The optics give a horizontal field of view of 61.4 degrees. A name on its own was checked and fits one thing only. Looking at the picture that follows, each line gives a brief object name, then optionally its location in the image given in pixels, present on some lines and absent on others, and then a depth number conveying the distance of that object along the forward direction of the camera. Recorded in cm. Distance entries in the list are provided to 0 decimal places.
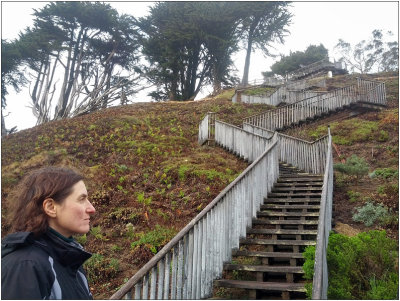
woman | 162
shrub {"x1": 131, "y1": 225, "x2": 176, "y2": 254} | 806
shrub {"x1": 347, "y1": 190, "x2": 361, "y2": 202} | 980
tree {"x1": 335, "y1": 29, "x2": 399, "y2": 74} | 5938
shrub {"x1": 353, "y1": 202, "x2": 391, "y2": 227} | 821
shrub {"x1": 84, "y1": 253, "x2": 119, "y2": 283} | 716
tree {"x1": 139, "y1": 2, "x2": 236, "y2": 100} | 3359
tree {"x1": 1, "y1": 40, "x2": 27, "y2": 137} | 2675
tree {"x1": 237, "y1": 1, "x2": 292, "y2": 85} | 3588
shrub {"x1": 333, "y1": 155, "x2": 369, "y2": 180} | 1131
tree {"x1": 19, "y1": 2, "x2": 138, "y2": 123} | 2878
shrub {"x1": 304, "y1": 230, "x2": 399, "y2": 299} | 461
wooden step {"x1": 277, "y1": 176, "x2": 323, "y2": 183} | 986
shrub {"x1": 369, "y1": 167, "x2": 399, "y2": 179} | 1141
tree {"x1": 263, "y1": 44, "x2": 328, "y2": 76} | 5424
